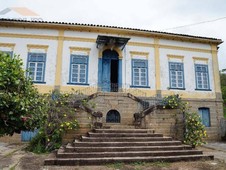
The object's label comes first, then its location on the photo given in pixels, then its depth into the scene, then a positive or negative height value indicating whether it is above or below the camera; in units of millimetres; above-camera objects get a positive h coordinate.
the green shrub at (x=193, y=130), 8727 -616
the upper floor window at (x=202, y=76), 13898 +2866
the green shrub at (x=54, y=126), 7949 -415
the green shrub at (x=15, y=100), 3438 +273
